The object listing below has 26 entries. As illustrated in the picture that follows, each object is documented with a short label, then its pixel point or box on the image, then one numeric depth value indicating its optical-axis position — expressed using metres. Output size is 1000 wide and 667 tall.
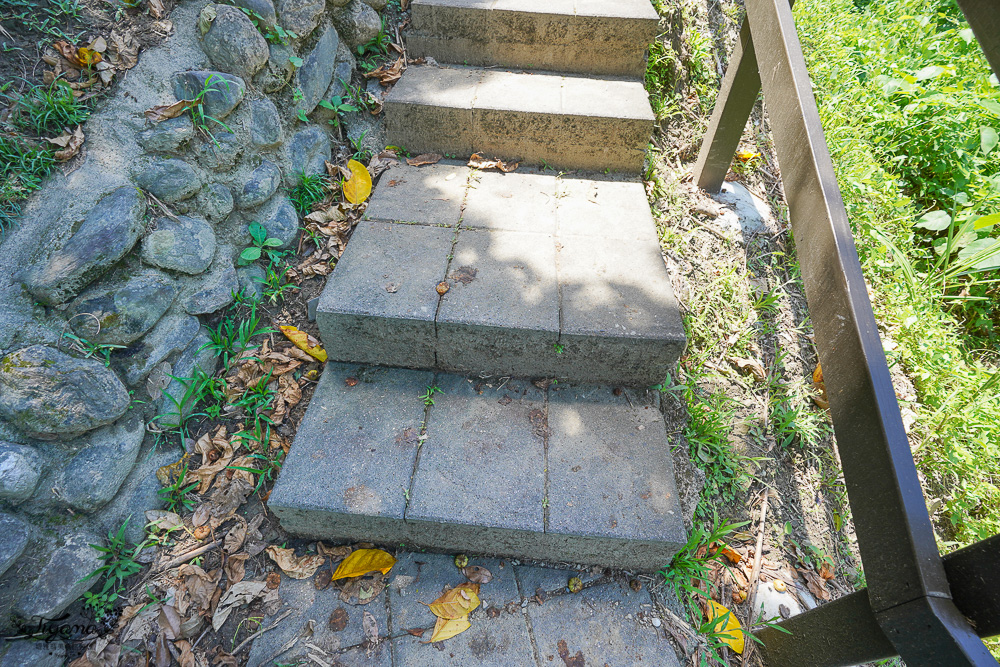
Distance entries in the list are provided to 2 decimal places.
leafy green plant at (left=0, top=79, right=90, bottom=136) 1.64
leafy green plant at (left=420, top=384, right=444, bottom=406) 1.99
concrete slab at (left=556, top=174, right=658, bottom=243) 2.38
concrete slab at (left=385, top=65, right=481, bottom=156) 2.61
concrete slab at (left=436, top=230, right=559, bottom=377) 1.94
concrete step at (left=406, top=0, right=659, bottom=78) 2.84
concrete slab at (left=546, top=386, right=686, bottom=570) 1.70
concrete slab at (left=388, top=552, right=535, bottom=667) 1.62
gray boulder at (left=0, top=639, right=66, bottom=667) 1.50
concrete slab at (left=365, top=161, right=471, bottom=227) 2.38
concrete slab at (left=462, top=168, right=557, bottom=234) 2.38
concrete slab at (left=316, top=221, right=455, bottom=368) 1.94
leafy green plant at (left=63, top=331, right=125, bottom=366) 1.69
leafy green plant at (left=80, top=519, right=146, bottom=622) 1.64
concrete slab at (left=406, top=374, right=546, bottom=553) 1.71
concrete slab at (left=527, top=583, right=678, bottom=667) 1.64
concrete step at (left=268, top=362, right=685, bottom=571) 1.71
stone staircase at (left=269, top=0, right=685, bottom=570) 1.74
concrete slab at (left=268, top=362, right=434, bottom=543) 1.72
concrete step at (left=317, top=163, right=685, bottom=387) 1.95
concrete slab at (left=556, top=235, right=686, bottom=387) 1.94
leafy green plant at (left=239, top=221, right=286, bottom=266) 2.23
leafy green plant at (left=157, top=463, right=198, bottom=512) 1.84
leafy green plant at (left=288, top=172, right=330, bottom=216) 2.48
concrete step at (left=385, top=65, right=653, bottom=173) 2.60
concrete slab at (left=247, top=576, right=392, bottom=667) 1.60
